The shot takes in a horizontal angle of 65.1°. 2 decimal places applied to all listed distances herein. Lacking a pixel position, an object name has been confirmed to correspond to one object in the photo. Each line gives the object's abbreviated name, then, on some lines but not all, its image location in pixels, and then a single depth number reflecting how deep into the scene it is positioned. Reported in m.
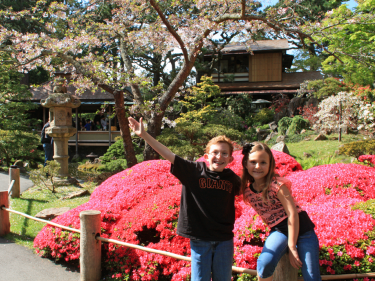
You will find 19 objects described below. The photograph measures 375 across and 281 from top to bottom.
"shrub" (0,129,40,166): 11.04
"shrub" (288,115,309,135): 15.18
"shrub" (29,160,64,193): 7.64
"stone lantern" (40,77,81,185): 8.84
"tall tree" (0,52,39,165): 11.16
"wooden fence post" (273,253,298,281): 2.16
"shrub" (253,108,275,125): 18.25
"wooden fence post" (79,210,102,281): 3.25
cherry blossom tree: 8.52
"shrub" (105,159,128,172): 10.04
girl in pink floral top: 2.12
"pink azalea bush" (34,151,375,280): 2.72
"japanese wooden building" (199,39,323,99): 20.41
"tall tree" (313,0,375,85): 12.97
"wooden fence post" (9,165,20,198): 7.31
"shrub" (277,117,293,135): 15.75
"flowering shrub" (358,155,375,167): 6.78
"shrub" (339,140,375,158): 8.20
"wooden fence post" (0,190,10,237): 4.72
